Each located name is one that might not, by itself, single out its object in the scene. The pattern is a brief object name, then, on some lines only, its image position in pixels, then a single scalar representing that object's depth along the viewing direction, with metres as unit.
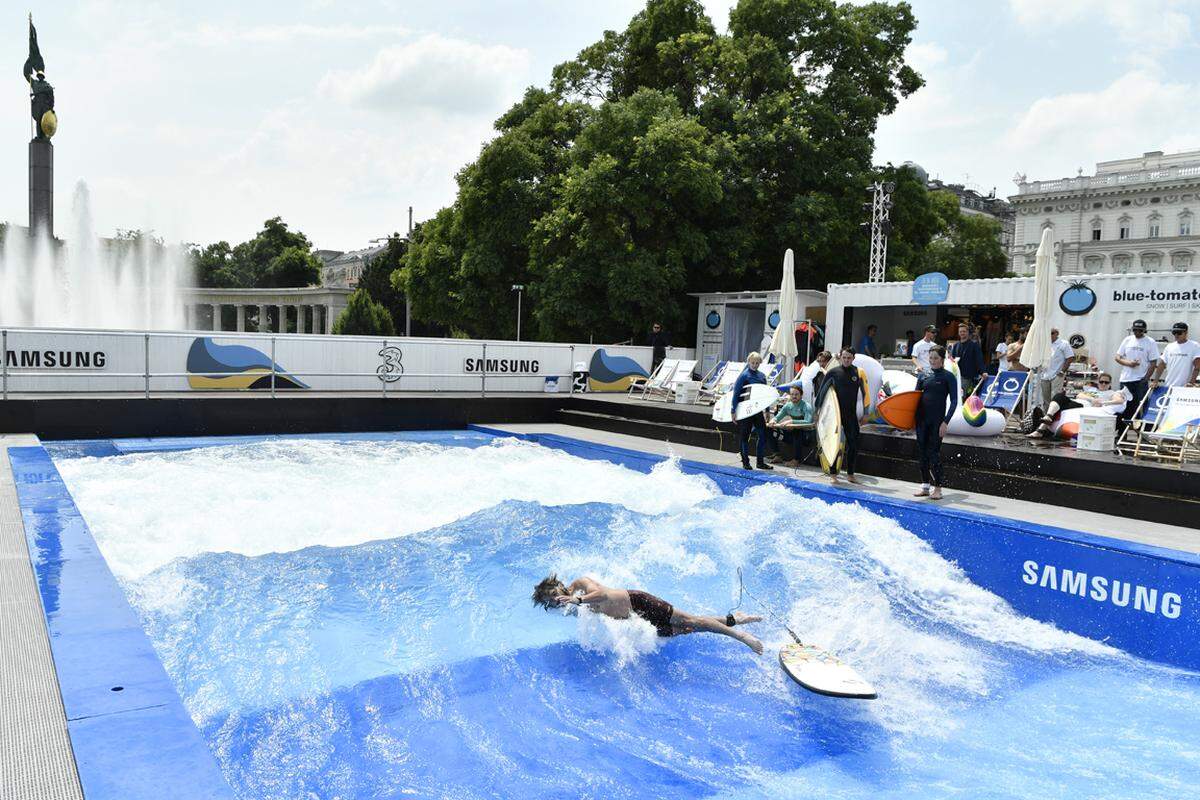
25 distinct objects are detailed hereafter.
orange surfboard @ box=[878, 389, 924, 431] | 10.62
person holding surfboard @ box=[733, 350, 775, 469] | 11.31
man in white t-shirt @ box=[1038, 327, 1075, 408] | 11.78
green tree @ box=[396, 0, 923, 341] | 24.84
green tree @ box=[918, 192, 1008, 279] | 66.19
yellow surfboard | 10.31
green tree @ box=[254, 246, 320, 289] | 80.25
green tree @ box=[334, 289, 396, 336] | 50.47
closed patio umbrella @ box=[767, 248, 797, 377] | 14.09
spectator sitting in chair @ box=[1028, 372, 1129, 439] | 10.76
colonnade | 66.88
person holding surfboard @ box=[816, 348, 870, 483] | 10.20
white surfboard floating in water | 5.16
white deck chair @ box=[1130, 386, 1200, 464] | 9.12
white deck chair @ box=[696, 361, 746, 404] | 15.73
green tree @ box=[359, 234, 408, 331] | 58.78
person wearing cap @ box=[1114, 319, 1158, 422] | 10.84
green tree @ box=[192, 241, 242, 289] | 81.25
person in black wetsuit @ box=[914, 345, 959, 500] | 9.30
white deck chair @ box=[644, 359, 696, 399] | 16.73
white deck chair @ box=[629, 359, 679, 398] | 17.31
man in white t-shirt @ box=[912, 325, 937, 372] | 11.74
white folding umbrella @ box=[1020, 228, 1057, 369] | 11.48
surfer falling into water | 5.70
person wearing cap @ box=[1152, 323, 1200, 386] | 10.74
